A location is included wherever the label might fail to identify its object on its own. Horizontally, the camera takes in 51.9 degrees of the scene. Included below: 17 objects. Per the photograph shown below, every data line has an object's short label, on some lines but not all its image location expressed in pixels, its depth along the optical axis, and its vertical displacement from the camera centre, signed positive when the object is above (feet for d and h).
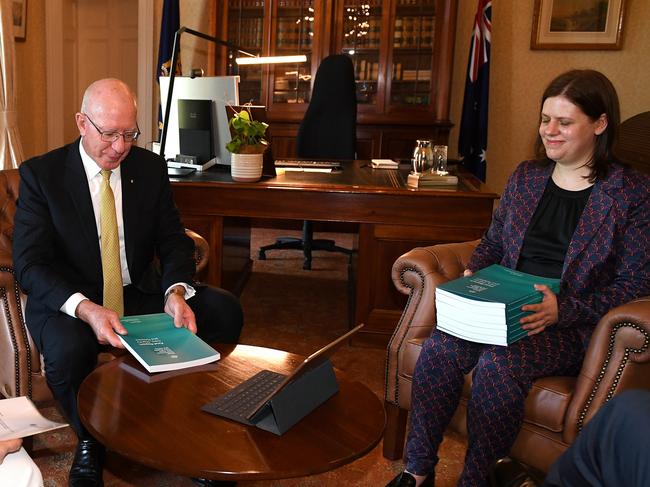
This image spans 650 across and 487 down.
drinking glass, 10.21 -0.68
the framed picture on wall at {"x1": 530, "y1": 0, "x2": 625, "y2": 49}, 17.15 +2.48
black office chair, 13.91 -0.18
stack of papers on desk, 12.30 -0.98
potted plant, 9.74 -0.69
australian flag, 16.97 +0.46
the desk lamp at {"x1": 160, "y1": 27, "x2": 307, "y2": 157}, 9.53 +0.26
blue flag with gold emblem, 17.90 +1.83
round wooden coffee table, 4.02 -2.11
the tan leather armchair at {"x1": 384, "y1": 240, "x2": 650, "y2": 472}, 5.37 -2.18
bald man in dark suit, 5.86 -1.56
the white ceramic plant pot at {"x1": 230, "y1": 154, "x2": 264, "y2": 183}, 9.88 -0.94
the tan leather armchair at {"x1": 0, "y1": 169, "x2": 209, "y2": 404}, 6.31 -2.42
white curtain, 13.64 -0.17
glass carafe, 9.92 -0.66
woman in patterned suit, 5.58 -1.47
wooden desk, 9.61 -1.50
